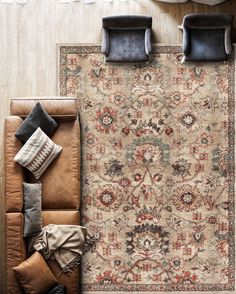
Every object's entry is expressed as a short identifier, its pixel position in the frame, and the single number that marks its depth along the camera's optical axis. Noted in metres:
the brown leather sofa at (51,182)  5.21
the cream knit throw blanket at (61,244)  5.31
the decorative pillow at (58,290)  5.18
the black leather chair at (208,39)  5.46
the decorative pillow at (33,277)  5.16
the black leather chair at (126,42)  5.54
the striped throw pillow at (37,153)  5.23
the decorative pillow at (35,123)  5.23
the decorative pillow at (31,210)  5.25
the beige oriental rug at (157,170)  5.61
